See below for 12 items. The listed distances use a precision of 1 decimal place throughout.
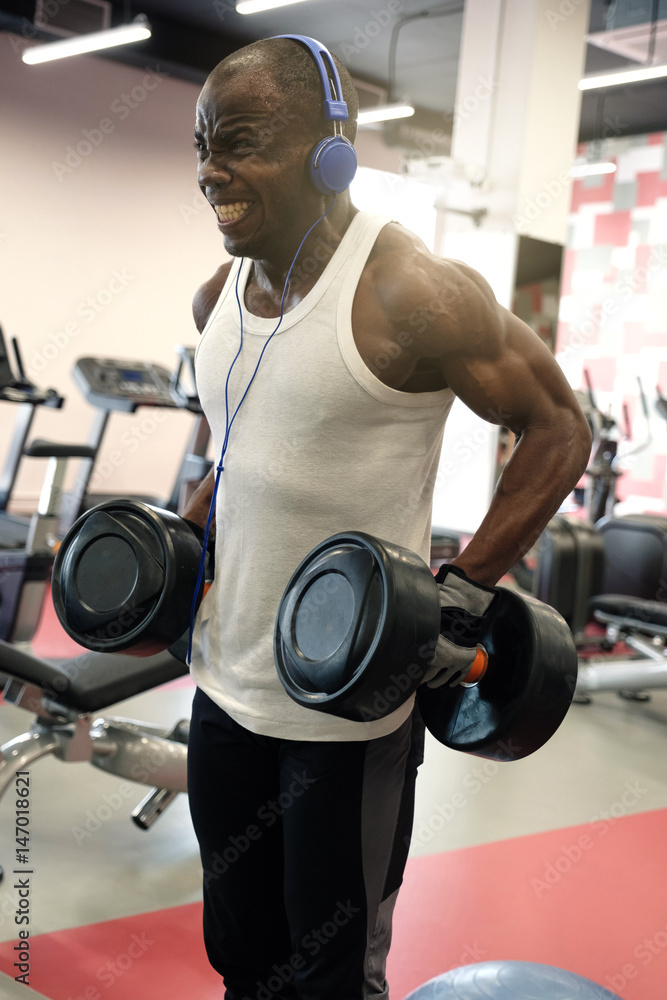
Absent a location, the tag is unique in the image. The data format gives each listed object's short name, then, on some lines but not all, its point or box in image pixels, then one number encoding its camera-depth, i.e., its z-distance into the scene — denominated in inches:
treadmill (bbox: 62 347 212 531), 208.8
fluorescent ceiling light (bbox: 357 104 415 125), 289.9
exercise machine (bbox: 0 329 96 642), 126.0
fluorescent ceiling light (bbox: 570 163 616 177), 348.5
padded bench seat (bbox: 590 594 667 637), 155.0
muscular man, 43.9
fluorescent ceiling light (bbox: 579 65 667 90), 260.5
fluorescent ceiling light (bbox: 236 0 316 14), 231.2
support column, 245.1
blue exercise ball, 60.3
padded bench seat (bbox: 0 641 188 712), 87.7
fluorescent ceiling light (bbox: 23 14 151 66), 230.7
